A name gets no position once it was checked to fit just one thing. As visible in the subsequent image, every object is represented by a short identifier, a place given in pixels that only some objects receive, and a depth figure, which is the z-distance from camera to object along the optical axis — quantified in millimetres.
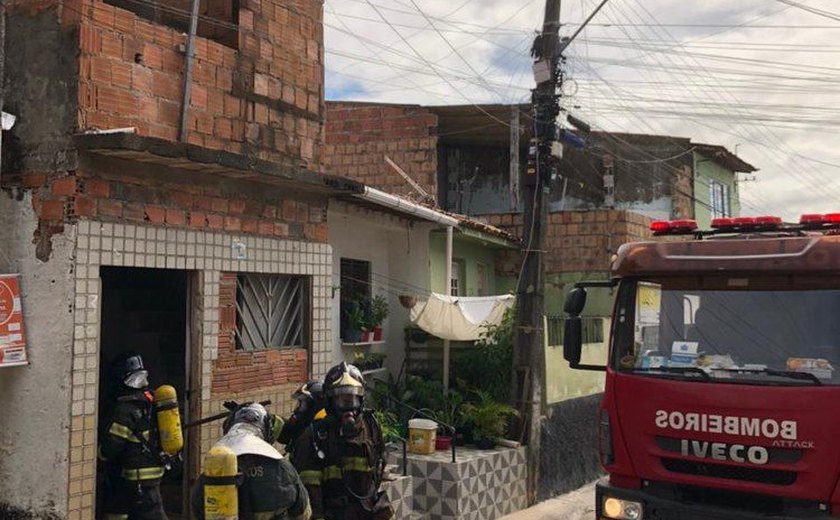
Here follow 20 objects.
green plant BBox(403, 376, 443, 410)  10047
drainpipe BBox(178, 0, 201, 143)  6438
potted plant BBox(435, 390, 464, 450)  9570
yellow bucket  8844
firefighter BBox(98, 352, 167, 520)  5664
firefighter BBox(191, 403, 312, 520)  4285
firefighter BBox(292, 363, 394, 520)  5250
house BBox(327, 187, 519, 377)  9844
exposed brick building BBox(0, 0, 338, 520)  5438
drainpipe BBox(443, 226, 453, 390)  11016
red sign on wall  5367
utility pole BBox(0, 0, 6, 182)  5508
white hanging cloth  9836
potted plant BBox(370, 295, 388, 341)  10172
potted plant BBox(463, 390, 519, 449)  9516
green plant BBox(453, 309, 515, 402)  10484
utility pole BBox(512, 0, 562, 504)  9508
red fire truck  4523
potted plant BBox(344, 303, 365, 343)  9820
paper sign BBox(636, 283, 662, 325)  5344
